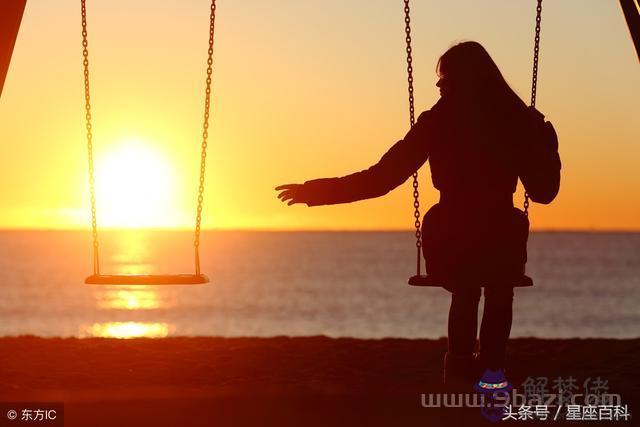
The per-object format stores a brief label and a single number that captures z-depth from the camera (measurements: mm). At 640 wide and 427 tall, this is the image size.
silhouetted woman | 11958
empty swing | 13341
